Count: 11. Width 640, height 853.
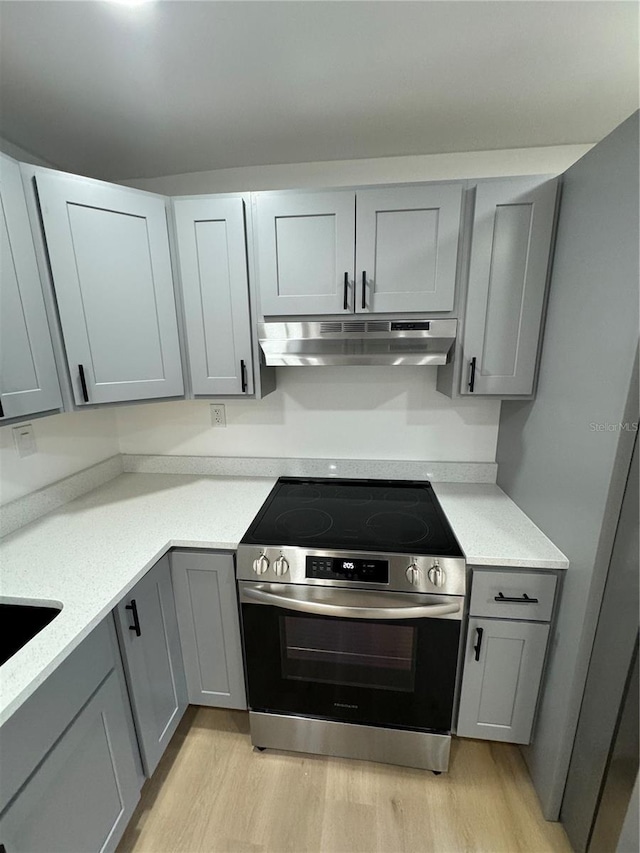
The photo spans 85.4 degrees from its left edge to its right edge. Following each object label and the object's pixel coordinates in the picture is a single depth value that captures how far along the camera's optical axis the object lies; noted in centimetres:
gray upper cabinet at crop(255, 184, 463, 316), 133
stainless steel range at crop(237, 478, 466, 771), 125
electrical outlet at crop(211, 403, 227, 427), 194
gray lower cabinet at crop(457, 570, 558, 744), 124
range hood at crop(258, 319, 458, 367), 139
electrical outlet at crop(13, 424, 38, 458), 143
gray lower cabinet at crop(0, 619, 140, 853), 77
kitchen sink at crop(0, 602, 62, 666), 108
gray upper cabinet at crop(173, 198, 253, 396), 143
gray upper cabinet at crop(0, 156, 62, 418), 111
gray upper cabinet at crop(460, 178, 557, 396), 128
